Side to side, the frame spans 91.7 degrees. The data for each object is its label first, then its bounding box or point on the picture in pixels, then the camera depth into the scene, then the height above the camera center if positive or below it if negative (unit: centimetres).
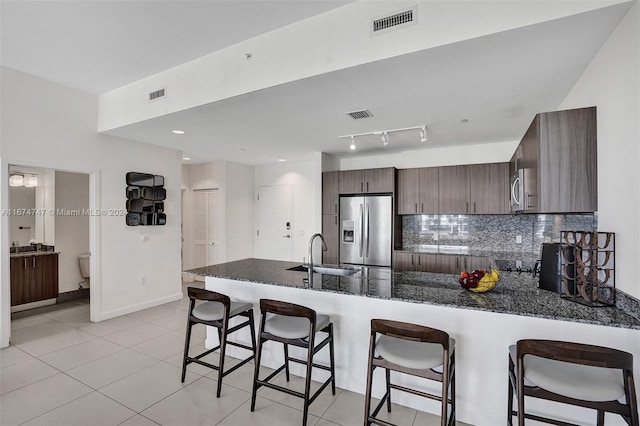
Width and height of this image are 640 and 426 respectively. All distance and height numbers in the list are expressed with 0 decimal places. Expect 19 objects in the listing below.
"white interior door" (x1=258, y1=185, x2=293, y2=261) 632 -21
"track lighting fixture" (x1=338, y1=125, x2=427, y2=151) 384 +105
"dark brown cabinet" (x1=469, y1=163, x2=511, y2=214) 446 +34
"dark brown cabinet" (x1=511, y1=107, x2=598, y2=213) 206 +34
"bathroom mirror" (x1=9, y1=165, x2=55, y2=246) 472 +7
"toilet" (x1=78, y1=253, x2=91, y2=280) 509 -85
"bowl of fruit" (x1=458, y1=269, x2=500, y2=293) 218 -49
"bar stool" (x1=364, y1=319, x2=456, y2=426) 169 -84
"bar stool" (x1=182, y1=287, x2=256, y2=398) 247 -86
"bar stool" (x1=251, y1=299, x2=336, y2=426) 209 -86
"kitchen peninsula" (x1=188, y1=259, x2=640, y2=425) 178 -71
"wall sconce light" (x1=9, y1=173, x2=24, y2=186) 443 +49
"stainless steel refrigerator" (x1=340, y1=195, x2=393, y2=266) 497 -29
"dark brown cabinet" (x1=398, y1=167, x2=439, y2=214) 485 +34
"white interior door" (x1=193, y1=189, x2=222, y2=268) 623 -30
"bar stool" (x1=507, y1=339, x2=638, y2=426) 140 -81
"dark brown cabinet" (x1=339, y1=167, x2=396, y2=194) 497 +51
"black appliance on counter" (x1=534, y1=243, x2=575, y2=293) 201 -39
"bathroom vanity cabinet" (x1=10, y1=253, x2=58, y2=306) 434 -95
